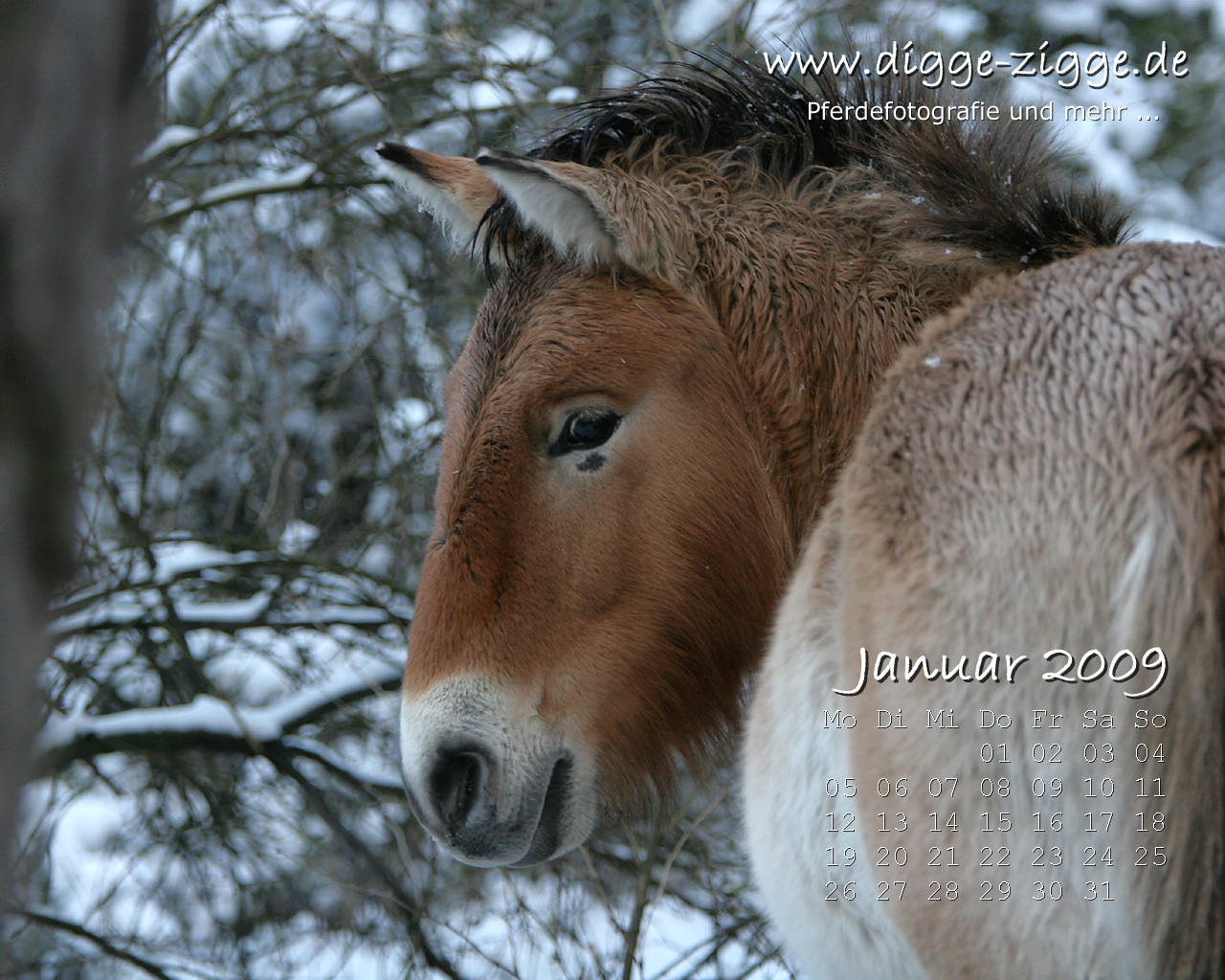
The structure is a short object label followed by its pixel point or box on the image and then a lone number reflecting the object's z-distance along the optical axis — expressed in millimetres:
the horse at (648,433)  7559
